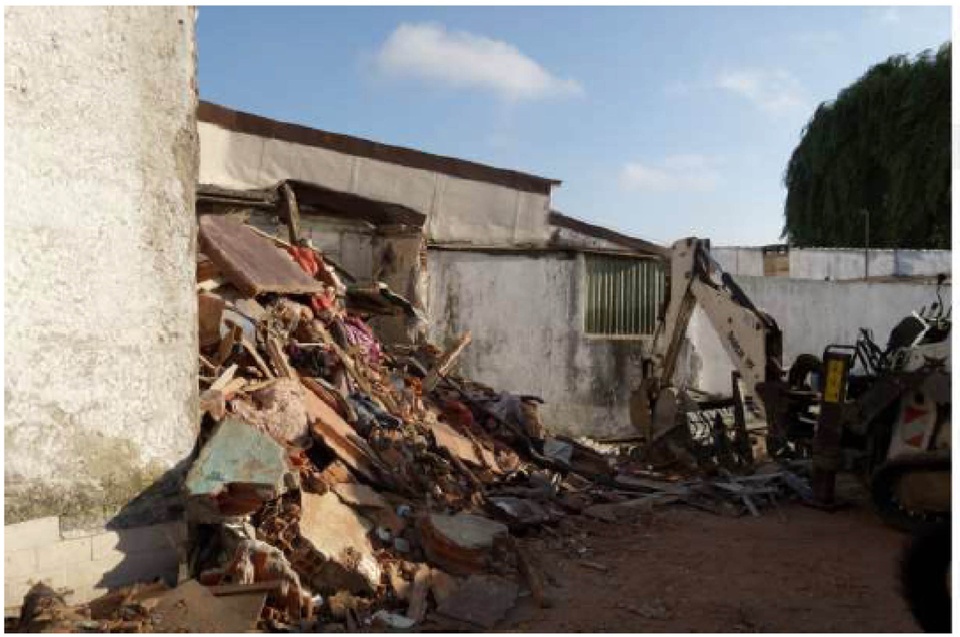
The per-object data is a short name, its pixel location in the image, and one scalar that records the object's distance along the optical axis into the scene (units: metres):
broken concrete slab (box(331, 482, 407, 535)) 5.49
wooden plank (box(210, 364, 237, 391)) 5.74
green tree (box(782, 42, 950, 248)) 22.62
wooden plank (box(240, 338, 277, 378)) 6.52
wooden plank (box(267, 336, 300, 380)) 6.71
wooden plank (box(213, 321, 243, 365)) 6.36
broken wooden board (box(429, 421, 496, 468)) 7.35
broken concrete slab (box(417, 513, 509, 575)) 5.27
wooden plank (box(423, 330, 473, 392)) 8.98
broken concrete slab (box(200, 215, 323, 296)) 7.24
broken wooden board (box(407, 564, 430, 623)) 4.62
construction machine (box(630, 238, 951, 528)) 6.12
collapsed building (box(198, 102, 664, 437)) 11.88
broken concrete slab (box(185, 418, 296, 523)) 4.64
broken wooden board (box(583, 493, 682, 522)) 6.88
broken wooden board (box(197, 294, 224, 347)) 6.45
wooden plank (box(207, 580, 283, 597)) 4.29
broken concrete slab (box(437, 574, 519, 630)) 4.63
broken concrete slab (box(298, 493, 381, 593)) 4.71
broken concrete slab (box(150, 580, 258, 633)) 4.11
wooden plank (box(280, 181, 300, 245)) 10.48
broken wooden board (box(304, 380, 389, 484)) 5.93
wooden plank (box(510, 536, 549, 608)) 4.97
